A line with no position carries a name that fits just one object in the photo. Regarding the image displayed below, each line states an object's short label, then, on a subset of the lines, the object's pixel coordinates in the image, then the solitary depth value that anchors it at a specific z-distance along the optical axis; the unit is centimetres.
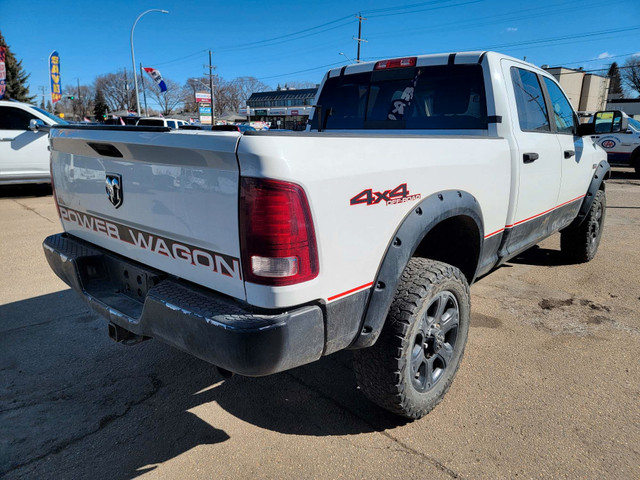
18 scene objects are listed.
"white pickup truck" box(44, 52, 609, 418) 165
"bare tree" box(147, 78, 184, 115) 8581
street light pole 3088
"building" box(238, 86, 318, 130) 7589
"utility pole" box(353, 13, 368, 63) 4547
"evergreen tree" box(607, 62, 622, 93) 8954
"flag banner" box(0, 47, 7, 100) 1691
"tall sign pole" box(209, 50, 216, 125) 6122
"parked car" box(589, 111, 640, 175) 1386
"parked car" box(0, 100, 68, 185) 859
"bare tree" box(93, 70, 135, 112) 9325
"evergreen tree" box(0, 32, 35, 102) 4972
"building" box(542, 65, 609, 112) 4872
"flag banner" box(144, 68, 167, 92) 3686
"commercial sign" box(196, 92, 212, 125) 4856
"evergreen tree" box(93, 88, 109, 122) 8764
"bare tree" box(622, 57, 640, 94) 8022
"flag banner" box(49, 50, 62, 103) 2802
